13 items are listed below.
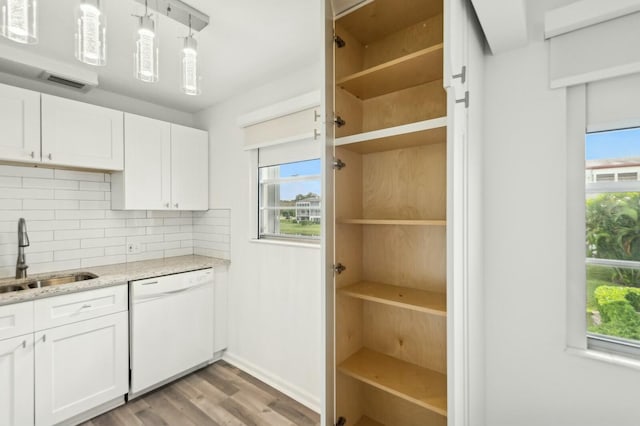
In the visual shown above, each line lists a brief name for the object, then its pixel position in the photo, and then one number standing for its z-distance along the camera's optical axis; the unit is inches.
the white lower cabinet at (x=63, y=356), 68.5
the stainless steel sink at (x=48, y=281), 79.7
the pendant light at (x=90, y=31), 46.3
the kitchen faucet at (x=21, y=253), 84.0
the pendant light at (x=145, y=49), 53.0
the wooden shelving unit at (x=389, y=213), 53.6
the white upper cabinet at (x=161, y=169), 100.7
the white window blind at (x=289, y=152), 89.0
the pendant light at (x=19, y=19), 40.5
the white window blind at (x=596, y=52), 42.4
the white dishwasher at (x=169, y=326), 89.2
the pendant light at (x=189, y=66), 59.4
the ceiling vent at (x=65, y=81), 84.3
